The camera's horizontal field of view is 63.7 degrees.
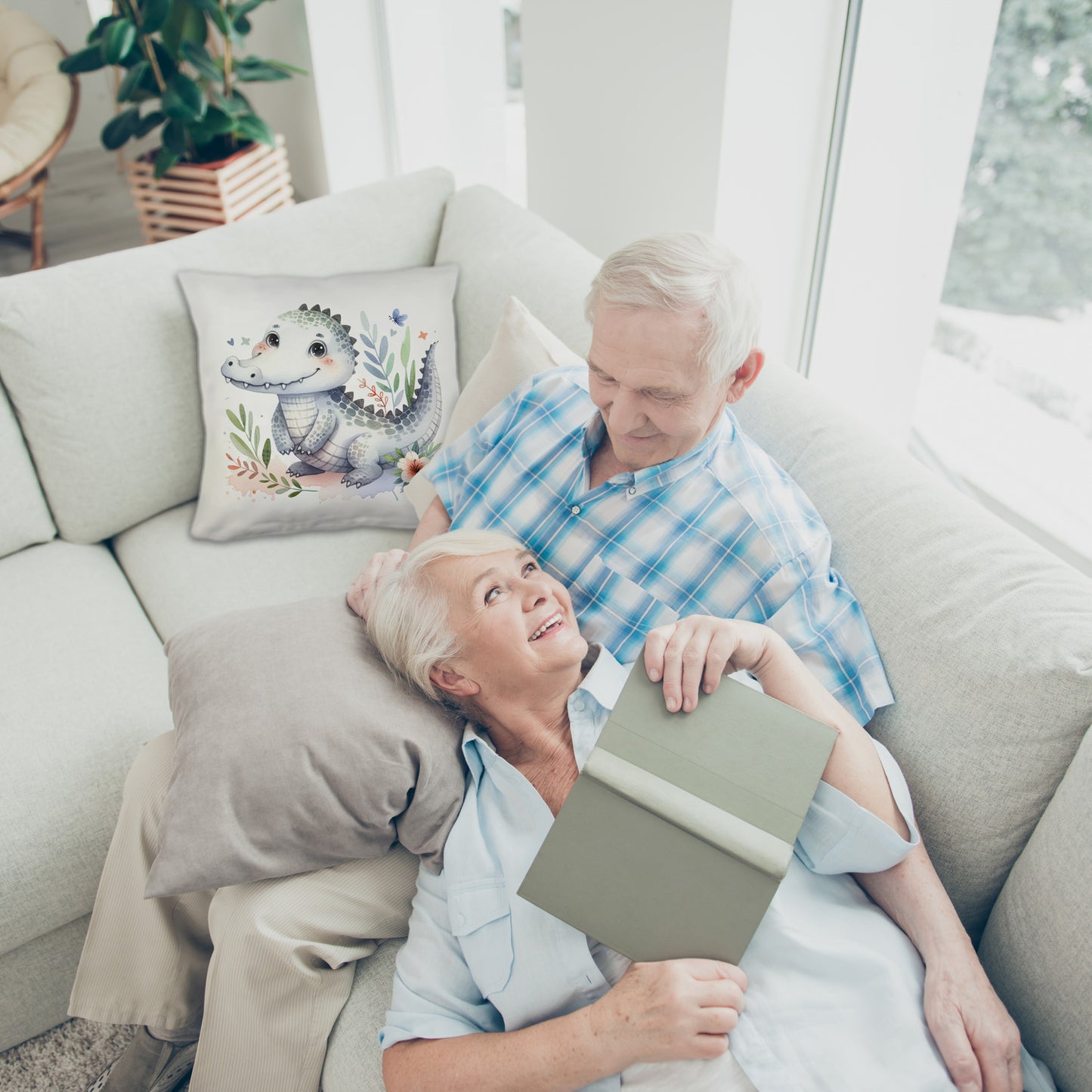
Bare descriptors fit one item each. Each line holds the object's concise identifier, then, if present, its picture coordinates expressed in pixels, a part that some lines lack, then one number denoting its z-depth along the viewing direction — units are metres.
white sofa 0.95
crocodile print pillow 1.67
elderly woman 0.87
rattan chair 3.22
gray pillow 1.03
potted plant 2.66
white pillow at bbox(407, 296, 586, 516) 1.54
